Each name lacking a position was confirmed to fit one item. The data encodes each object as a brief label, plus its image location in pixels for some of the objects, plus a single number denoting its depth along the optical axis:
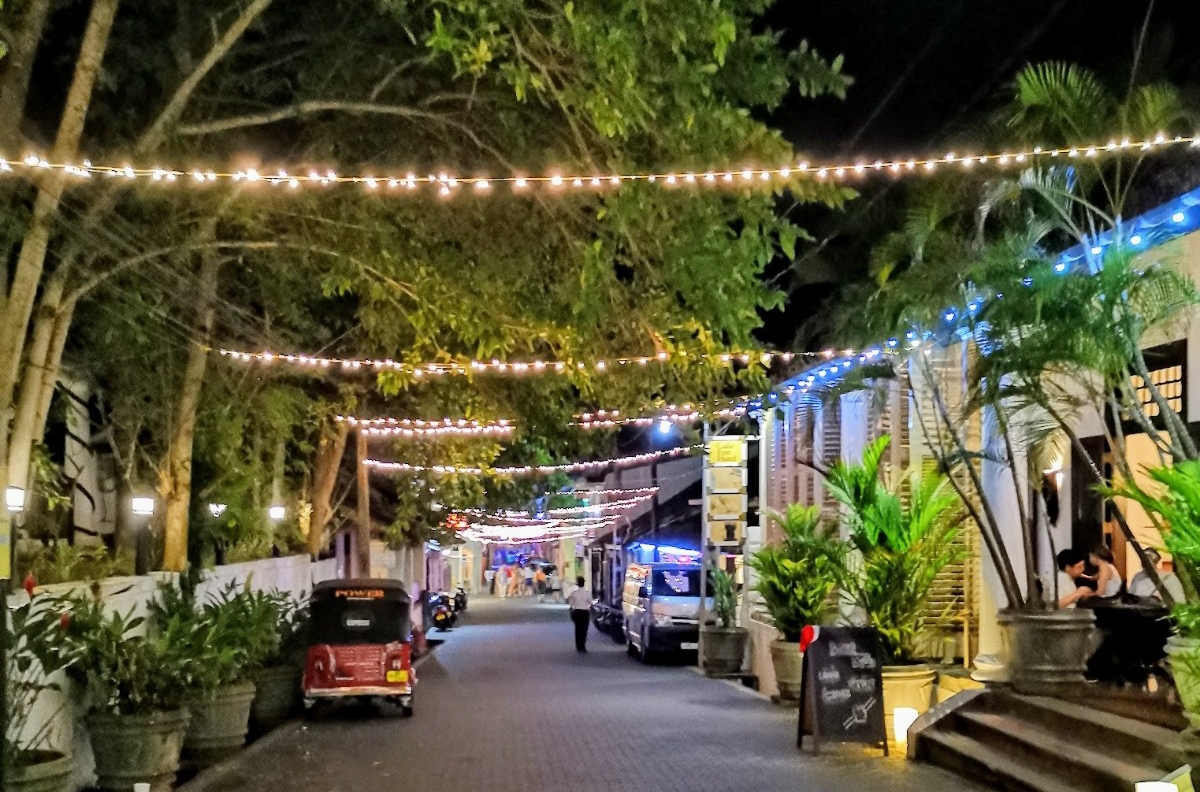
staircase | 8.86
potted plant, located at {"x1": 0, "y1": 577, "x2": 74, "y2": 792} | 9.59
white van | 25.30
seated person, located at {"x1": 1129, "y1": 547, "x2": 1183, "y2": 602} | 11.46
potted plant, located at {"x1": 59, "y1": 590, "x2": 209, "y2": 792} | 11.44
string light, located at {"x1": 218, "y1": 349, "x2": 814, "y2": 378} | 11.41
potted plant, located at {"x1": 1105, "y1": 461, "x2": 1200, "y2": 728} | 7.86
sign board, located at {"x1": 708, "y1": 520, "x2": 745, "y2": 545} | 21.89
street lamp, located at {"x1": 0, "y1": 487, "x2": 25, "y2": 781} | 8.19
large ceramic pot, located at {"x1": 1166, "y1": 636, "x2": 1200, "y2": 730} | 7.83
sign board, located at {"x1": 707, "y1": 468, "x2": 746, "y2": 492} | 21.86
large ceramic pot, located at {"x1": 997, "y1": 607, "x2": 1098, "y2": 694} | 11.14
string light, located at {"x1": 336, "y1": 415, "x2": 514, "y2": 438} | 22.28
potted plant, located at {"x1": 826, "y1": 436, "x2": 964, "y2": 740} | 13.12
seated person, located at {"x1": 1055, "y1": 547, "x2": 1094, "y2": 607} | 12.03
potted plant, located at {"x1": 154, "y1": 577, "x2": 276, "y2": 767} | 13.26
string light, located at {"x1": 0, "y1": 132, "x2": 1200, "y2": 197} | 9.01
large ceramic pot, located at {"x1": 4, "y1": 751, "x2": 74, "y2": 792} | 9.39
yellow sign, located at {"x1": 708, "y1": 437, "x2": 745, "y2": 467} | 21.98
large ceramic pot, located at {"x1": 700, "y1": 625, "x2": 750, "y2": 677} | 22.27
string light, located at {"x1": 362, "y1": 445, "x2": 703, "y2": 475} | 23.66
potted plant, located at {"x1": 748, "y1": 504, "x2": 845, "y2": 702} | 16.00
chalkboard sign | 12.12
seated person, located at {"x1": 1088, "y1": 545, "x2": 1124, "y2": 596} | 12.55
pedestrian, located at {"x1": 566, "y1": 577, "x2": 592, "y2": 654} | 28.86
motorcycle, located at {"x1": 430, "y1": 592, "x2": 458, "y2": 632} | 37.00
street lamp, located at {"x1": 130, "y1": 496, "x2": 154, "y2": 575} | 15.74
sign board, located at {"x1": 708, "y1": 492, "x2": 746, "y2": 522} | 21.84
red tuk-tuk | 16.53
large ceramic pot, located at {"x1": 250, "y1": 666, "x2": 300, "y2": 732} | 16.86
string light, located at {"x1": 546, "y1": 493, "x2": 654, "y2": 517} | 41.03
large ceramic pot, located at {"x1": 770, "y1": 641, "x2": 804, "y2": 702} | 16.09
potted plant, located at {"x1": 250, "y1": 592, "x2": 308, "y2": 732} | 16.89
